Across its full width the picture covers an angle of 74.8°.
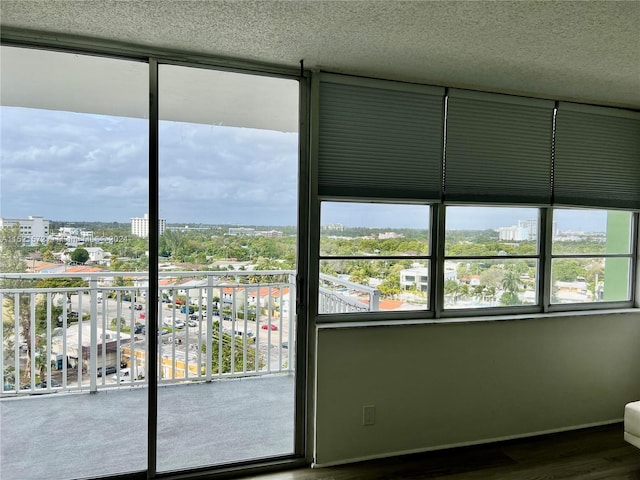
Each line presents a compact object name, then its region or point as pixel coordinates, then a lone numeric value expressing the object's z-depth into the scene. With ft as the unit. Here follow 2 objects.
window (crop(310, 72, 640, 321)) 9.06
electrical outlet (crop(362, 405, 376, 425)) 9.09
